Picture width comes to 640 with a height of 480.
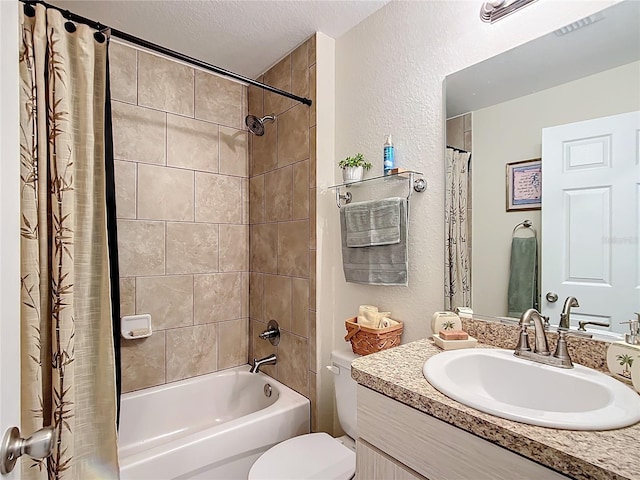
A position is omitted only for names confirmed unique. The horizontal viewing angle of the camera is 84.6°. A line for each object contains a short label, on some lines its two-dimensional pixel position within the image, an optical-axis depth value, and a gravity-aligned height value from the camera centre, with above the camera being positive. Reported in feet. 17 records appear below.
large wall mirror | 3.21 +0.71
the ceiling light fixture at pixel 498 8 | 3.85 +2.49
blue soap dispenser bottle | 5.05 +1.08
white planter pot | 5.60 +0.92
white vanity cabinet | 2.28 -1.63
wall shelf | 4.87 +0.77
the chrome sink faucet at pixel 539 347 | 3.24 -1.14
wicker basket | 4.87 -1.52
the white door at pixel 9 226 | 1.88 +0.06
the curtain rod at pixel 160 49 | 4.31 +2.50
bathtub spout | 6.63 -2.52
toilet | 4.44 -3.05
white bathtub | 4.63 -3.17
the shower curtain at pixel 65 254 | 3.85 -0.22
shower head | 7.02 +2.22
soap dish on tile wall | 6.35 -1.69
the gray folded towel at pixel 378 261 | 4.92 -0.45
